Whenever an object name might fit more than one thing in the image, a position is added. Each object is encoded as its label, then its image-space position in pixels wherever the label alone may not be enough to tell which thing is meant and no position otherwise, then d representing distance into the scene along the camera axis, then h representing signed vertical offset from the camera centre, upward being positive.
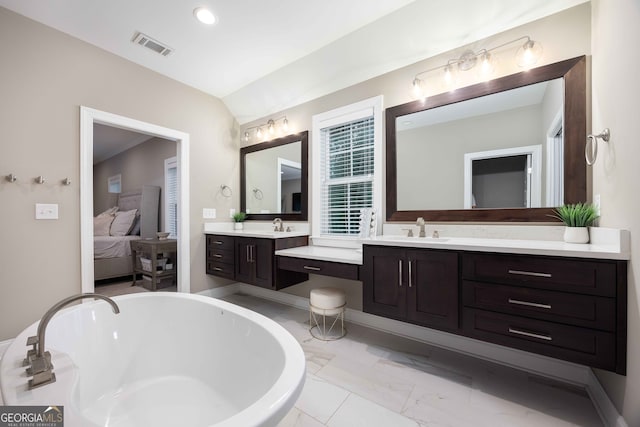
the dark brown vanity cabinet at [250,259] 2.60 -0.55
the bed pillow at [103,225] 4.84 -0.25
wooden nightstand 3.58 -0.67
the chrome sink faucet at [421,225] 2.11 -0.11
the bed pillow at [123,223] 4.71 -0.20
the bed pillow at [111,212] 5.27 +0.01
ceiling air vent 2.35 +1.67
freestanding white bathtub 1.15 -0.84
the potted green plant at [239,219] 3.59 -0.10
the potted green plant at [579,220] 1.54 -0.05
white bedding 3.95 -0.57
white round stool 2.21 -0.85
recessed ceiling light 2.05 +1.69
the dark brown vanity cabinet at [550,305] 1.21 -0.51
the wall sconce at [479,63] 1.77 +1.16
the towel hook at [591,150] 1.54 +0.39
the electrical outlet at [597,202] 1.52 +0.06
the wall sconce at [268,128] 3.19 +1.15
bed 3.94 -0.41
